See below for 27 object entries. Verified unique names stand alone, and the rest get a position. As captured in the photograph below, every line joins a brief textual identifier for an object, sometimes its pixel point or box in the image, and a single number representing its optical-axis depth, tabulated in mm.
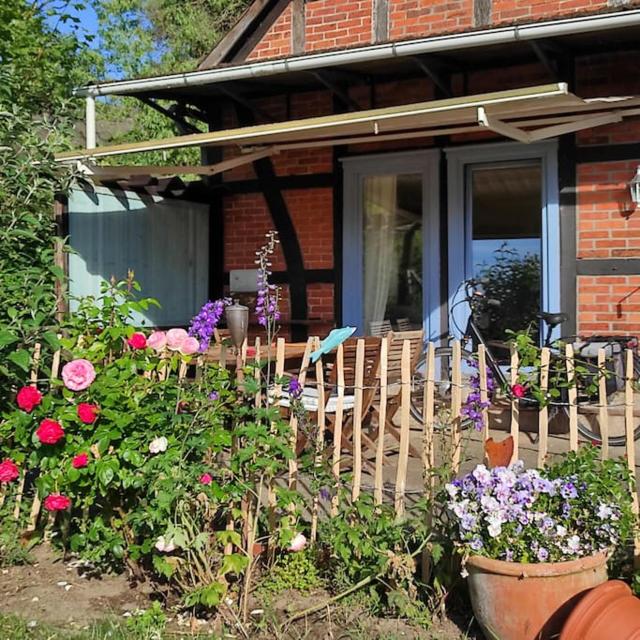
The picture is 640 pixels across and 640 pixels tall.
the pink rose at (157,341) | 3270
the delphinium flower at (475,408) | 2990
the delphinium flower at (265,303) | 3188
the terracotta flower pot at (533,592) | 2514
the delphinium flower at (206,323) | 3307
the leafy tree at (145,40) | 15715
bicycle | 5148
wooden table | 4535
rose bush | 2932
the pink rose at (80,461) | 3080
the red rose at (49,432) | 3095
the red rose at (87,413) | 3113
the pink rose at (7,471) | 3391
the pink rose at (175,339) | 3221
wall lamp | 5530
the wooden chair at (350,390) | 4380
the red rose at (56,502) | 3195
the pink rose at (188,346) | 3221
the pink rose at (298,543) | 2980
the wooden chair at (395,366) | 4844
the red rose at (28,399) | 3229
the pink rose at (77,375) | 3178
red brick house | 5387
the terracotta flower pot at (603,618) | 2332
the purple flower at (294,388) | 3021
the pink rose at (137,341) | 3339
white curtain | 6898
